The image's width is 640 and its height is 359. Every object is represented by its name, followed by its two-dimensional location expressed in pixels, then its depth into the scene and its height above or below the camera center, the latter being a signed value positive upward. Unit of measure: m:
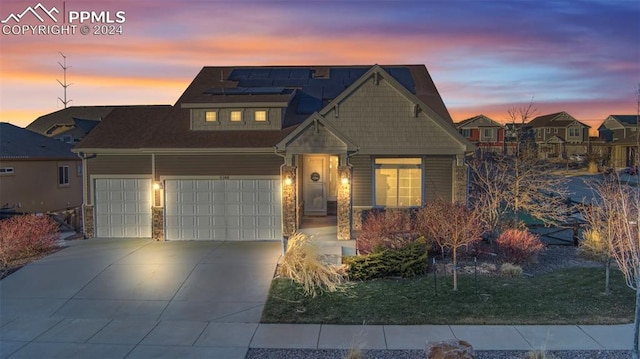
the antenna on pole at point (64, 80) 25.32 +6.50
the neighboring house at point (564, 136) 72.44 +5.18
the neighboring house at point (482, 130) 60.19 +5.16
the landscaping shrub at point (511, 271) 12.22 -2.58
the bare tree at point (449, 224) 11.77 -1.42
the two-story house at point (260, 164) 16.14 +0.29
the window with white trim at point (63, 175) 25.72 -0.07
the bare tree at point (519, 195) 15.70 -0.87
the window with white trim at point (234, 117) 17.89 +2.08
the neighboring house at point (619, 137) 55.66 +4.75
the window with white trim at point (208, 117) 17.94 +2.09
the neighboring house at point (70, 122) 39.25 +4.60
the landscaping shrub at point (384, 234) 12.87 -1.75
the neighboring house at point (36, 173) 22.67 +0.07
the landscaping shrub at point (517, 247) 13.38 -2.17
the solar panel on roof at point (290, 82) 22.10 +4.21
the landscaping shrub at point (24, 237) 13.69 -1.92
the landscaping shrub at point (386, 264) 12.18 -2.38
